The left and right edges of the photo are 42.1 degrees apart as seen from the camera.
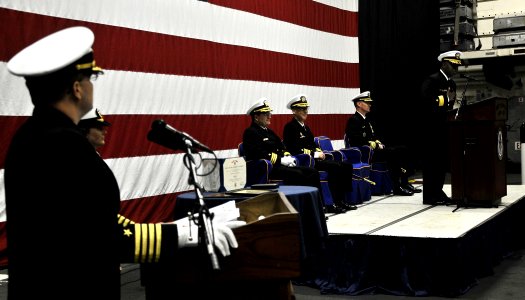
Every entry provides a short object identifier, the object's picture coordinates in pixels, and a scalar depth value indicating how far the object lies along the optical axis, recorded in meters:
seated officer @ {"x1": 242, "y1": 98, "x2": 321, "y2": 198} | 5.14
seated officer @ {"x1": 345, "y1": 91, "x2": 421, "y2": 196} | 6.57
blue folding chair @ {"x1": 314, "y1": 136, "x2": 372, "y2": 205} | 6.07
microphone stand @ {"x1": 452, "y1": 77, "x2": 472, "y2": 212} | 5.05
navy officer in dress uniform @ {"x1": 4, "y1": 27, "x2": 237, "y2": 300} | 1.20
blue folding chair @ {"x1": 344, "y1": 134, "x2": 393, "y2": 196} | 6.73
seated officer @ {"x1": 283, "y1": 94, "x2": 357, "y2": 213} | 5.75
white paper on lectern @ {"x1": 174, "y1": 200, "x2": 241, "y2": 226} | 1.68
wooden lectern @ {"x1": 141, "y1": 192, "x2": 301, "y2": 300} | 1.59
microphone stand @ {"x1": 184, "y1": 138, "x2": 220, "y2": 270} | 1.39
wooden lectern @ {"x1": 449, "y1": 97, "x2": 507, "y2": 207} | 4.93
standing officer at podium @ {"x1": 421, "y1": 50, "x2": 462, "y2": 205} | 5.41
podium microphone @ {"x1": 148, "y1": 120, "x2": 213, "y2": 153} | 1.49
